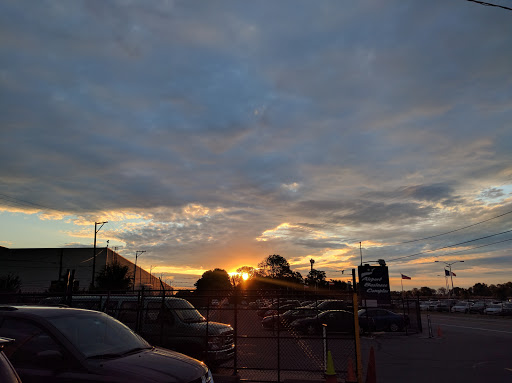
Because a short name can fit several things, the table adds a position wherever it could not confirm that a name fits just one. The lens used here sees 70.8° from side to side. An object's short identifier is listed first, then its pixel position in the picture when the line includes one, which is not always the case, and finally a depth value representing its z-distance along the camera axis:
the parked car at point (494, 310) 40.46
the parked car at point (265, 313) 27.67
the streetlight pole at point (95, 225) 50.27
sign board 24.19
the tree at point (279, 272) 111.51
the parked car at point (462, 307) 47.15
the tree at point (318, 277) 100.12
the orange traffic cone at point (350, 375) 8.19
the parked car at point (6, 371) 2.71
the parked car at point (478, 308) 45.79
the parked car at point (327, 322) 17.52
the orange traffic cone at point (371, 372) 7.29
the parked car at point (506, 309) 38.88
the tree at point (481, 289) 129.82
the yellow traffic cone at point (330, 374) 6.97
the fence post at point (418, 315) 21.77
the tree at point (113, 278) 61.66
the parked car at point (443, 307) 53.16
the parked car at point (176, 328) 9.20
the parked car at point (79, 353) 4.14
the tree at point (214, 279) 100.62
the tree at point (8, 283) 48.03
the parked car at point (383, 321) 21.53
